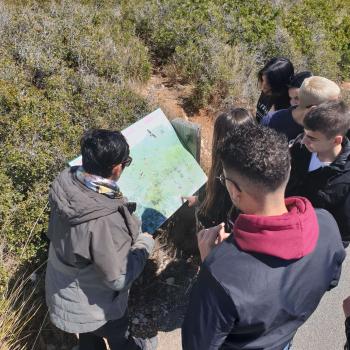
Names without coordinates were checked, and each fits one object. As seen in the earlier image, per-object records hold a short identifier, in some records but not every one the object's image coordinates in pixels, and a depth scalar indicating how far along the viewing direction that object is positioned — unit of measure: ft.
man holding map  7.09
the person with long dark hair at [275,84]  13.29
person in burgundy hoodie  5.10
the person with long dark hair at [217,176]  9.09
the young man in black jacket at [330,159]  8.75
